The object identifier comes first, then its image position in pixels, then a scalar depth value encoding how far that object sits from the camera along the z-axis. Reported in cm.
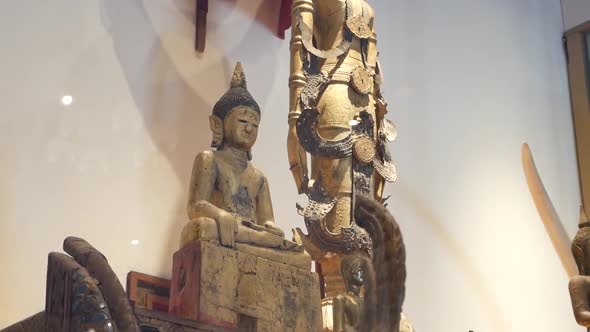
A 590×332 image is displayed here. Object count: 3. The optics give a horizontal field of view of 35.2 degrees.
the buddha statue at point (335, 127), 353
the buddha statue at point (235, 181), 299
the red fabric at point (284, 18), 449
